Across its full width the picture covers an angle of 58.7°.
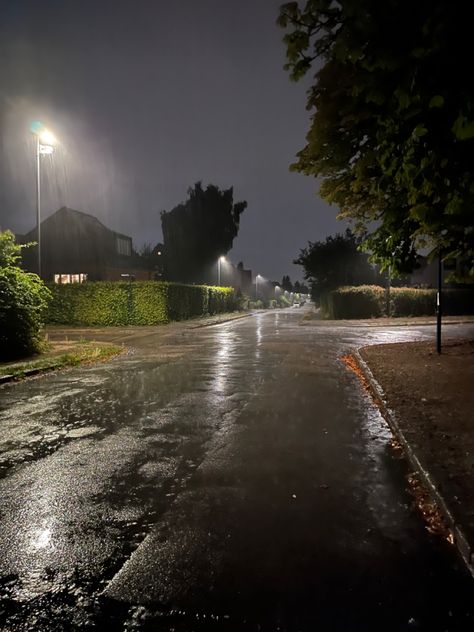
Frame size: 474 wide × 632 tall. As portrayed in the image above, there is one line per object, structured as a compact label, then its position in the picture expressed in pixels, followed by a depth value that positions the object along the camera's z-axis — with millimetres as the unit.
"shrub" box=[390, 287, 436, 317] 35000
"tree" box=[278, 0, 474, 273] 3734
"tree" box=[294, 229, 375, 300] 38719
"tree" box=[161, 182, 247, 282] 61031
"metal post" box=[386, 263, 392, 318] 32750
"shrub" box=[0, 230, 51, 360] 12508
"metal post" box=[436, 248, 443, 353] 10875
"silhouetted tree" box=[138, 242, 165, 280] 53972
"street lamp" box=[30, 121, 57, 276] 16016
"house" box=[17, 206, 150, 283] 44031
